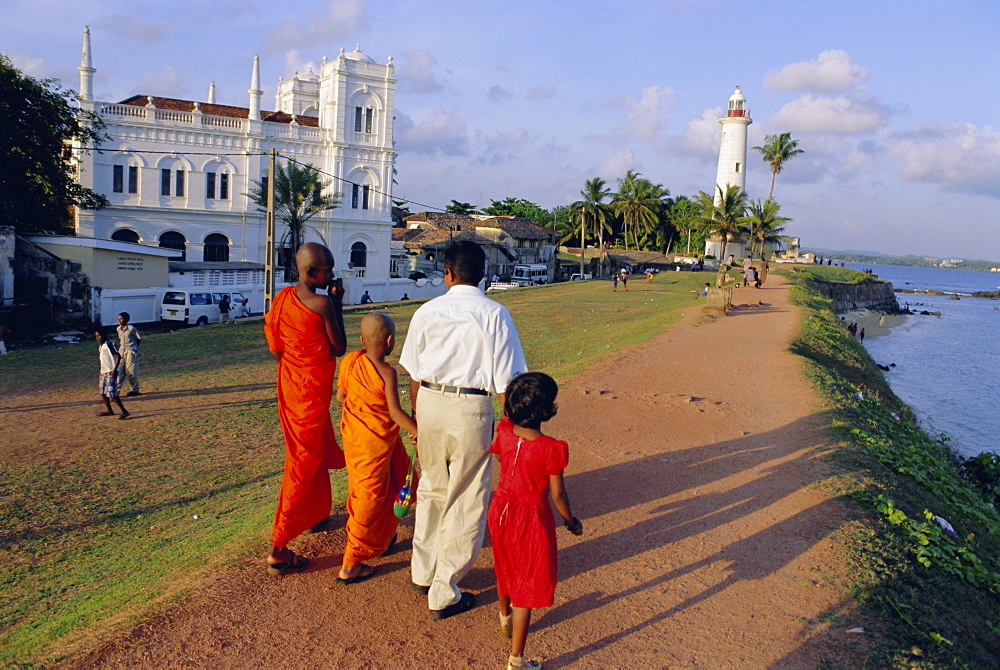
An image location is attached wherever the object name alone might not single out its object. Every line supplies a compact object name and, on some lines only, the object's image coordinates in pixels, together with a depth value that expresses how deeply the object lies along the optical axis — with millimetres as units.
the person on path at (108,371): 10227
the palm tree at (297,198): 34250
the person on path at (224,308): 24314
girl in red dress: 3350
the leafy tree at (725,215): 53688
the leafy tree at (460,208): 72250
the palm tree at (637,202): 64625
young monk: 4008
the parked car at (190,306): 23531
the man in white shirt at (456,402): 3590
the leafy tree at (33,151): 25156
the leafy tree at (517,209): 76750
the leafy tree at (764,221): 52688
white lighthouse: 60719
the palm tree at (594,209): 59469
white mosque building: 35594
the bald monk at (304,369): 4262
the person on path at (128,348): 11300
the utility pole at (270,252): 17811
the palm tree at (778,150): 61594
